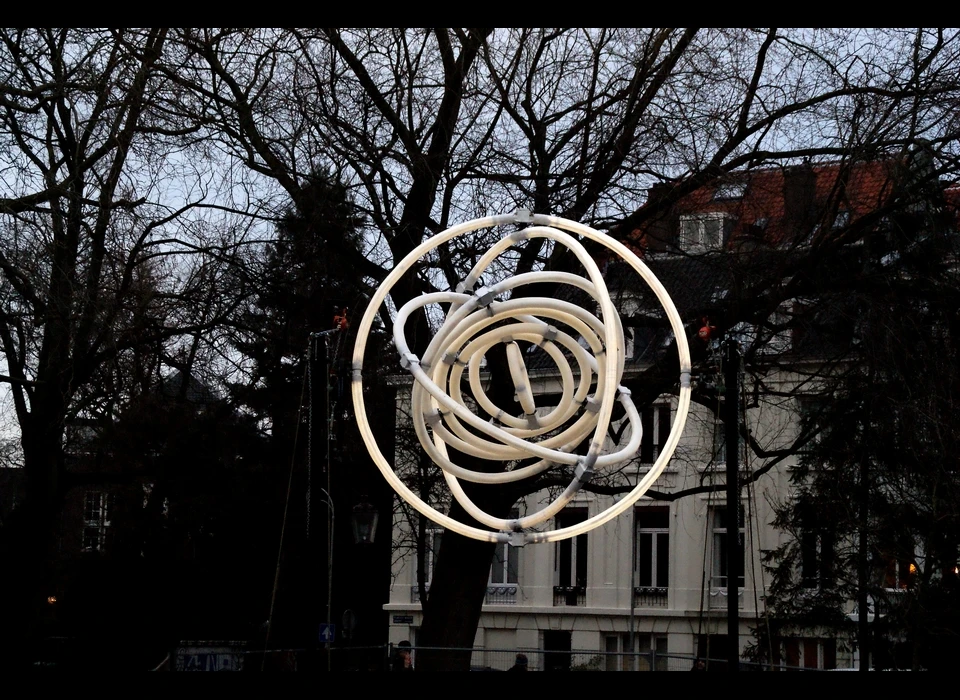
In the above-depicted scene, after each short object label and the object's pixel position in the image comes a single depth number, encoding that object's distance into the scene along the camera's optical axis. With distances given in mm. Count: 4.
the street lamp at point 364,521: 22438
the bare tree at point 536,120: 19453
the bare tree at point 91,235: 19500
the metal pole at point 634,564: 42062
